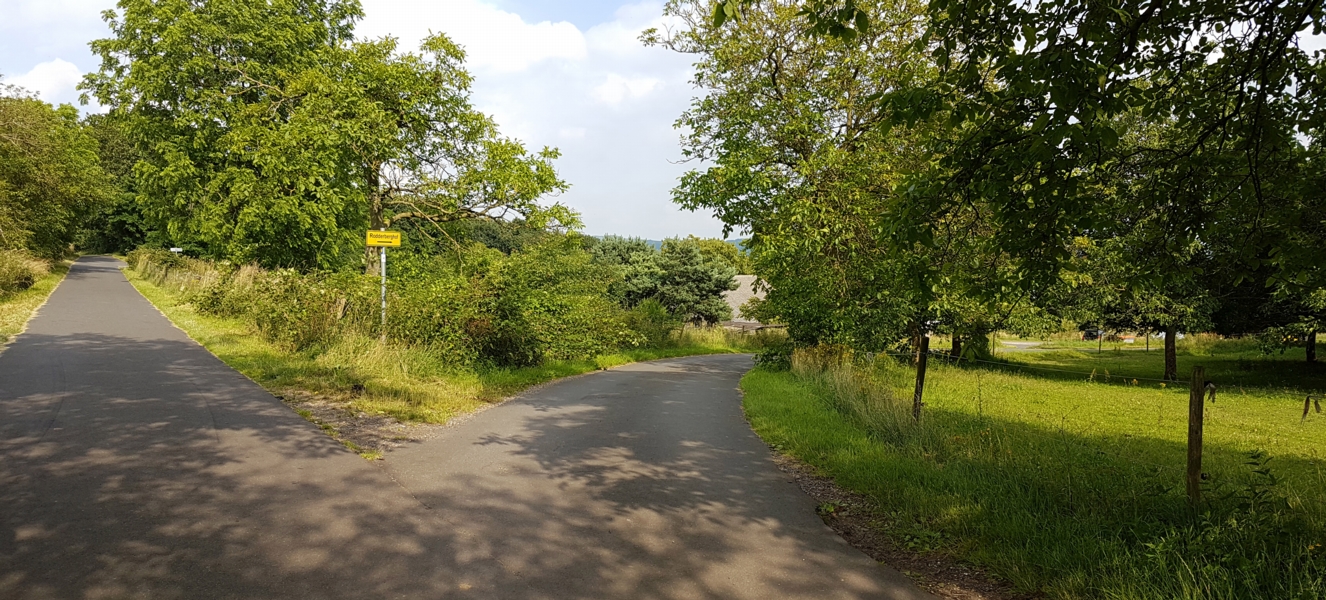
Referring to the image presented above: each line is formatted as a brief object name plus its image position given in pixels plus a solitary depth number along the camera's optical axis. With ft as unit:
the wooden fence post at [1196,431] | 15.29
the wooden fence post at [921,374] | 28.17
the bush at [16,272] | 68.08
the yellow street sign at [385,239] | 41.22
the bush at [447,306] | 44.09
